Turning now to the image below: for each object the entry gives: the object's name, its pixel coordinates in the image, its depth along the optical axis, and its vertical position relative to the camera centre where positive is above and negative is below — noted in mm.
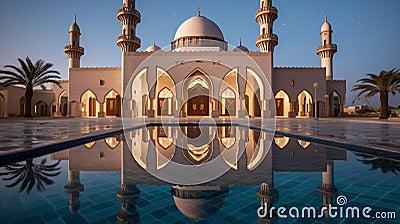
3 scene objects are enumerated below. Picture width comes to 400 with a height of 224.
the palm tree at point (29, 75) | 17844 +3127
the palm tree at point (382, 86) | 17391 +2159
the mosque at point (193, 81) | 20172 +3107
